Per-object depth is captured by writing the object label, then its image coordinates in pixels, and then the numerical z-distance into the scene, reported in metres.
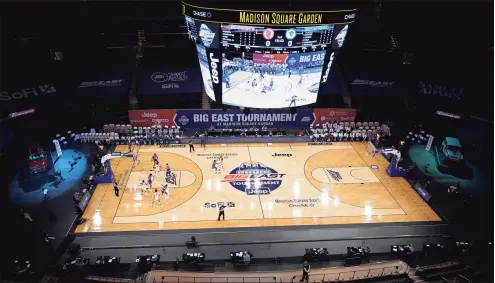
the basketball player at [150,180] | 21.83
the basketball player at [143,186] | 21.34
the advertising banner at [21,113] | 25.81
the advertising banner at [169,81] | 31.64
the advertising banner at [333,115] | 30.88
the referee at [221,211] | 18.83
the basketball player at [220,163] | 24.12
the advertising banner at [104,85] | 30.72
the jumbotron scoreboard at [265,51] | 19.92
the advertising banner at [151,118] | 29.73
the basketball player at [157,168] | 23.48
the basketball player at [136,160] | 24.26
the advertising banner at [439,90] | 28.59
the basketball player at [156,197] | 20.36
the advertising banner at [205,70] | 22.72
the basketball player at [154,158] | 23.83
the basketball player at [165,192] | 20.62
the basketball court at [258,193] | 19.02
